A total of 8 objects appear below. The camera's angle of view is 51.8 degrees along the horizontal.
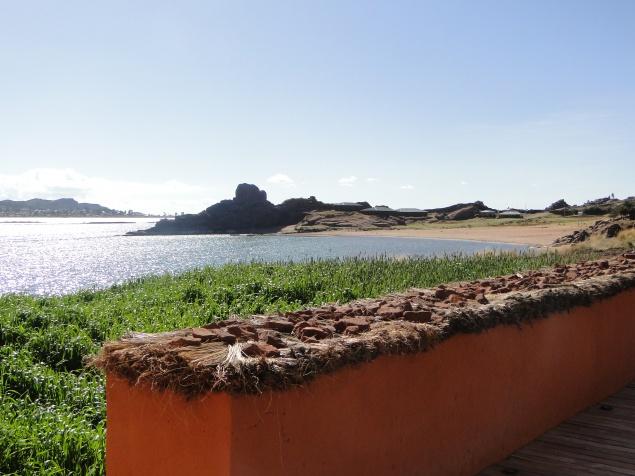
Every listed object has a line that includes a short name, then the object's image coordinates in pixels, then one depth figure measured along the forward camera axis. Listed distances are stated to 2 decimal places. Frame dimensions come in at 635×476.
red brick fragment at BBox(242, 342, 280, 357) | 2.53
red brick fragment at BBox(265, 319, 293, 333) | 3.23
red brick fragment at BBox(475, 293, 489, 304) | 4.08
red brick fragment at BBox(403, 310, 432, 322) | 3.40
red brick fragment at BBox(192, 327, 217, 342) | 2.78
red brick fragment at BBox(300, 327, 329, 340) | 2.98
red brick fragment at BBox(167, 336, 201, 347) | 2.63
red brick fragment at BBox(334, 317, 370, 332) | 3.13
